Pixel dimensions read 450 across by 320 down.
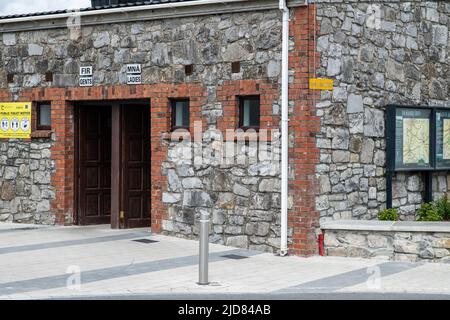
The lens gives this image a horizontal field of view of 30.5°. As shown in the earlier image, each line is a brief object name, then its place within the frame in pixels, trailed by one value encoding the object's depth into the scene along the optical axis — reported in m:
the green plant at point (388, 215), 14.23
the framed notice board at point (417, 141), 14.52
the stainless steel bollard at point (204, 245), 10.34
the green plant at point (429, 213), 14.59
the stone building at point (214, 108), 13.48
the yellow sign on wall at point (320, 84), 13.23
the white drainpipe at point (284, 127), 13.28
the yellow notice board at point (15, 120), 16.77
